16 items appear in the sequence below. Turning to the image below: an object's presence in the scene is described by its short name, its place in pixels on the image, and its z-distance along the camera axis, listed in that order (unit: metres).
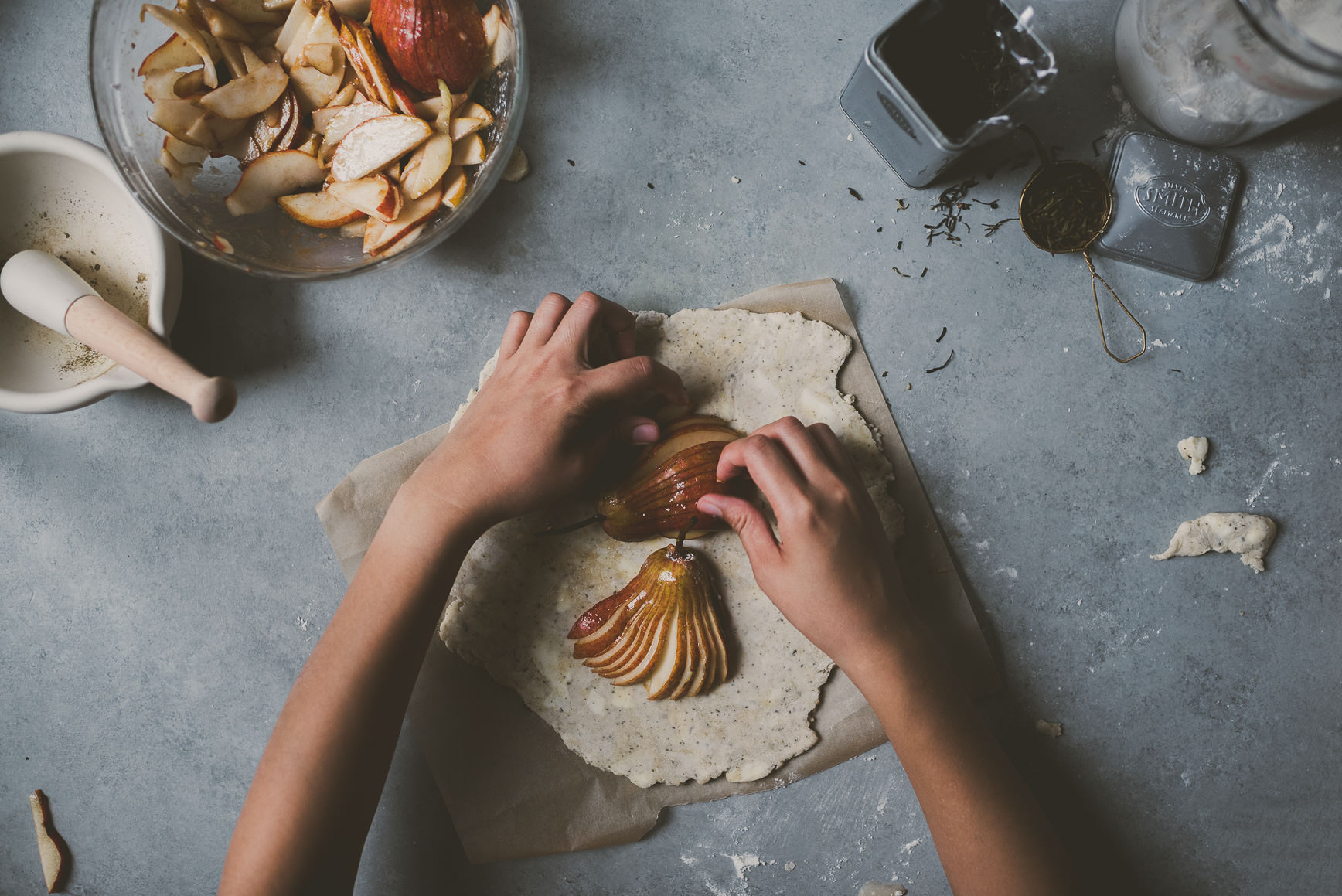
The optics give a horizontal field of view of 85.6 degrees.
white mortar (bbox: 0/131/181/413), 1.08
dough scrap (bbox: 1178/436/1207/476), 1.17
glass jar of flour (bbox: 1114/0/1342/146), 0.98
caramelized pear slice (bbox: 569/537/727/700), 1.11
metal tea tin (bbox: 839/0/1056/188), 1.01
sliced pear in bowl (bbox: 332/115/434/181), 1.06
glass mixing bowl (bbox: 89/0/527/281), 1.07
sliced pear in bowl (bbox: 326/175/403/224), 1.07
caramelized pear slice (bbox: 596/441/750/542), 1.10
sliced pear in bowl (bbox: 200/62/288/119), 1.05
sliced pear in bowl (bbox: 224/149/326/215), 1.08
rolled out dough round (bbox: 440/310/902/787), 1.15
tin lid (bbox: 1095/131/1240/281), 1.16
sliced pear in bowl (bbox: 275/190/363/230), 1.10
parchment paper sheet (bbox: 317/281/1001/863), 1.16
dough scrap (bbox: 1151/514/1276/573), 1.16
